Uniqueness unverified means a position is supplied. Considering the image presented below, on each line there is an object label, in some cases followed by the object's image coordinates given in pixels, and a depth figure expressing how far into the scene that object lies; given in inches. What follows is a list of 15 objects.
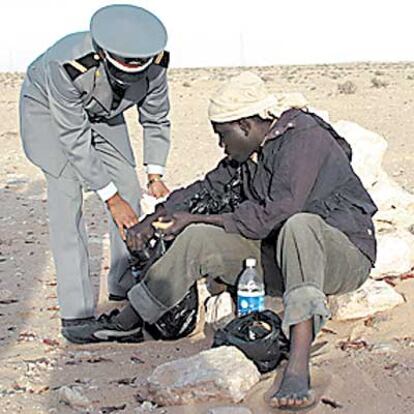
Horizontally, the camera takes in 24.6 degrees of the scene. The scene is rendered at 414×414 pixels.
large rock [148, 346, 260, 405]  140.8
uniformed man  175.8
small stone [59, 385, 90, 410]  145.8
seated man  143.9
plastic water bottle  164.4
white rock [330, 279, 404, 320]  181.9
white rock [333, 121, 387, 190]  231.3
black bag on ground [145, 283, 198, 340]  179.6
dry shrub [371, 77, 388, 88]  1081.1
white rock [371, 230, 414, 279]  204.1
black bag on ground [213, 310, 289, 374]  150.9
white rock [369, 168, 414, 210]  230.7
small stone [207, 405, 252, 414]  133.0
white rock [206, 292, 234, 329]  184.5
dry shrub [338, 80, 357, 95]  974.5
